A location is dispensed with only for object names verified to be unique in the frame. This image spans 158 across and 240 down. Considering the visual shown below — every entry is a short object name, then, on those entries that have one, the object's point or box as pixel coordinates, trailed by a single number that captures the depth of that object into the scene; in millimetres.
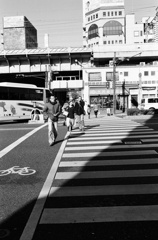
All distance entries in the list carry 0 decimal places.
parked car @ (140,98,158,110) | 31953
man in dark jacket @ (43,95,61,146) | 9422
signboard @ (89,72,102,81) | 45969
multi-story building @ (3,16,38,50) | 117800
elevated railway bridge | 45938
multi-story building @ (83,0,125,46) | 100188
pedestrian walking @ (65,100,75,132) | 12734
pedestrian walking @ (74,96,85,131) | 14025
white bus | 21062
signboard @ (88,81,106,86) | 45062
